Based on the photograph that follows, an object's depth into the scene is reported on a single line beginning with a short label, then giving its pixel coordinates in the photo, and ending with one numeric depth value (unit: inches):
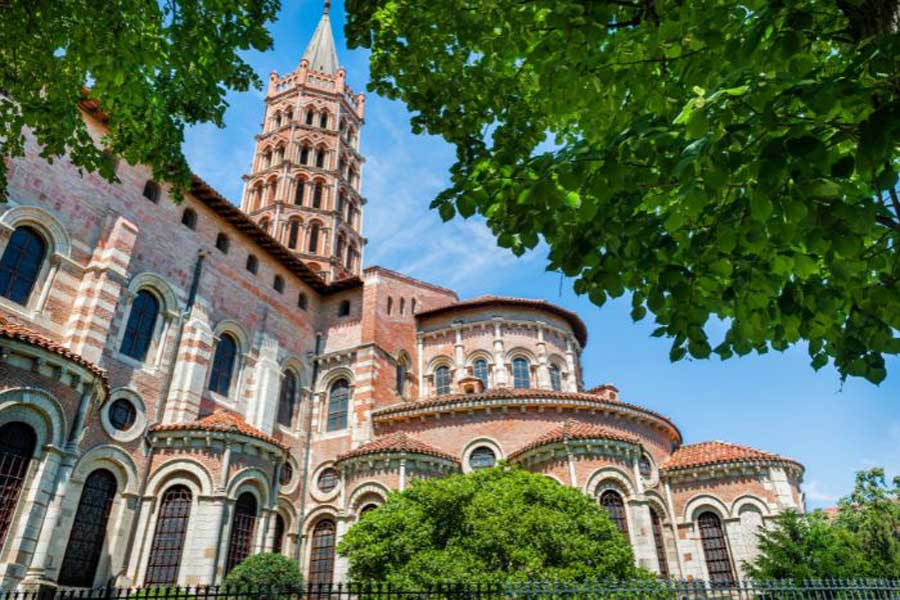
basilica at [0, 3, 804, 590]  632.4
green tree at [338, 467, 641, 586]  515.8
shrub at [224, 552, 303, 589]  636.7
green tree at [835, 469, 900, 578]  765.9
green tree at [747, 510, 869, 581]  653.9
